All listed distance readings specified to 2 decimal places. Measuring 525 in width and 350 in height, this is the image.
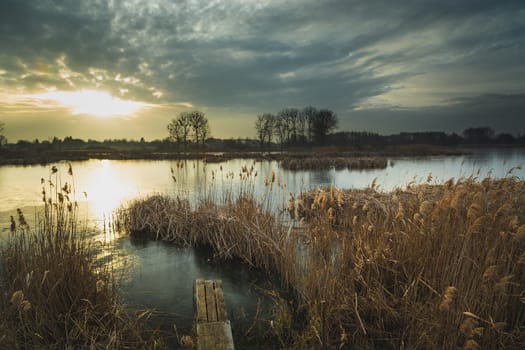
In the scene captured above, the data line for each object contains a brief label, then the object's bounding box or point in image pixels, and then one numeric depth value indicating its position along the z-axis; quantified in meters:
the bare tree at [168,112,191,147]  64.25
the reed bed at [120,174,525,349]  2.87
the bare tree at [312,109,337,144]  65.56
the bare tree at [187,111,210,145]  65.06
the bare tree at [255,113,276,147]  72.38
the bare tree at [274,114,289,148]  72.88
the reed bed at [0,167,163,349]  3.25
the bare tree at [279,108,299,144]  73.88
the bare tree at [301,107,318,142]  68.38
